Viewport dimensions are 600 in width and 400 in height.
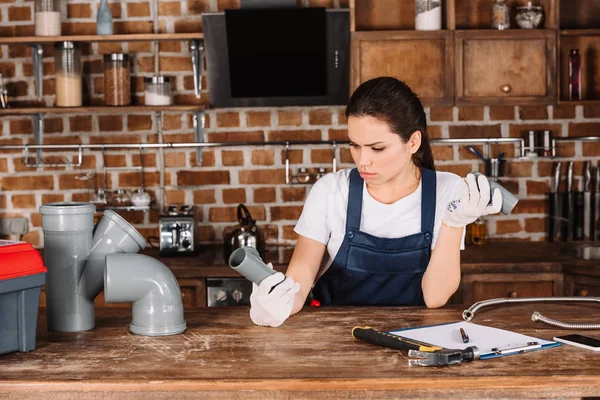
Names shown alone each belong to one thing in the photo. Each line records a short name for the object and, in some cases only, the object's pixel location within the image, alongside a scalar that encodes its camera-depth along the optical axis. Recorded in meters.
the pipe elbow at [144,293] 2.07
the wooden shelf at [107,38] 3.88
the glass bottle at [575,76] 4.05
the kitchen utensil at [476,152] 4.20
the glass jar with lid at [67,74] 3.97
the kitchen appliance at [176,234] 3.90
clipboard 1.88
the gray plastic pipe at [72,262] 2.14
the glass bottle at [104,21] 3.95
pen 1.94
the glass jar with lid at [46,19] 3.94
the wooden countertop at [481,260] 3.64
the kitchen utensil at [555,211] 4.17
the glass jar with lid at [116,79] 3.99
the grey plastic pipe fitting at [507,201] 2.16
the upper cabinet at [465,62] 3.88
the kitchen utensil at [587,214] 4.12
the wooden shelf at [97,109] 3.90
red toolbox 1.90
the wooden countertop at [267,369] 1.68
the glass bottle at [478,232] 4.14
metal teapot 3.78
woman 2.54
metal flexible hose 2.08
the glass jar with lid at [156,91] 3.98
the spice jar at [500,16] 3.94
